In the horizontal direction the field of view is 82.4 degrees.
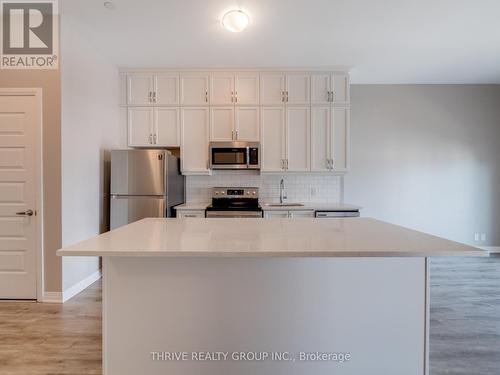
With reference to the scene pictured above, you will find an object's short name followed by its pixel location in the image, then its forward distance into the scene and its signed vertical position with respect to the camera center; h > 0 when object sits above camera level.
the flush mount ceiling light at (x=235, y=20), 2.50 +1.42
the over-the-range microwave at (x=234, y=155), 3.87 +0.35
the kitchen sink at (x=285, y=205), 3.86 -0.32
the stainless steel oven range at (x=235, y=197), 4.12 -0.24
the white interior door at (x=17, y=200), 2.85 -0.21
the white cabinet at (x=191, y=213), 3.63 -0.42
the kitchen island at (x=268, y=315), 1.48 -0.70
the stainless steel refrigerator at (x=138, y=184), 3.46 -0.05
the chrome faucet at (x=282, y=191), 4.27 -0.15
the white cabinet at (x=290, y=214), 3.66 -0.42
